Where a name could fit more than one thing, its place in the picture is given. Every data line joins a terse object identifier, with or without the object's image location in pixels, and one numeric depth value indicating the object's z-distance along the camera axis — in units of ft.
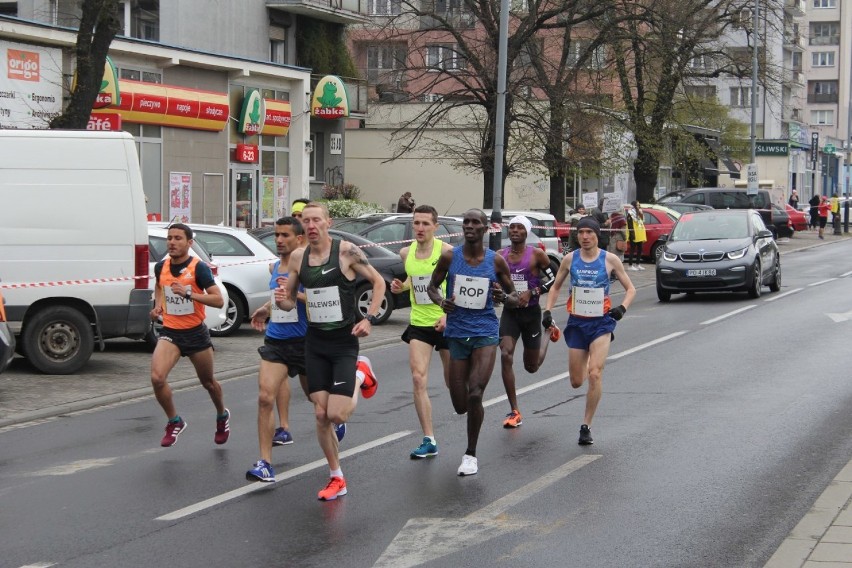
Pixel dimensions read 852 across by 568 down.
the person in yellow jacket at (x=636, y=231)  115.14
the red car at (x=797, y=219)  182.00
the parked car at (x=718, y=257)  77.66
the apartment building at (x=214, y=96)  94.68
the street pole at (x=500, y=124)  81.71
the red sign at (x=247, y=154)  116.98
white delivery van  47.62
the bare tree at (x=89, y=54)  63.16
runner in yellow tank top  31.12
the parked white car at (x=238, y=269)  60.44
